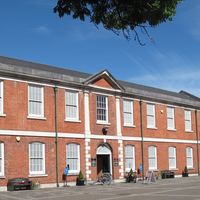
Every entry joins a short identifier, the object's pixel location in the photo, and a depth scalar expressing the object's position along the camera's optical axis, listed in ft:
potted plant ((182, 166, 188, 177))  148.15
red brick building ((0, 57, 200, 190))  99.91
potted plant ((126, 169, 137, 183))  121.80
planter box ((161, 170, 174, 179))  138.42
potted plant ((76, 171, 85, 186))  110.32
